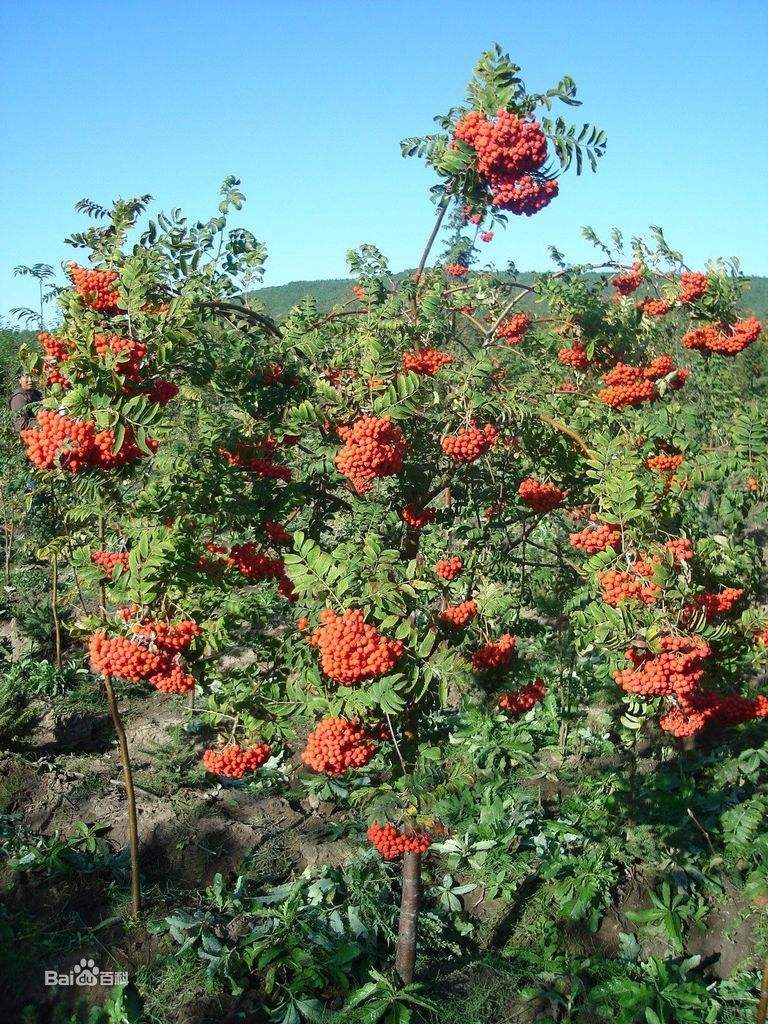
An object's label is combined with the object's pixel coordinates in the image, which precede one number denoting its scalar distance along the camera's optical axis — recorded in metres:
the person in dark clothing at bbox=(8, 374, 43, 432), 5.84
